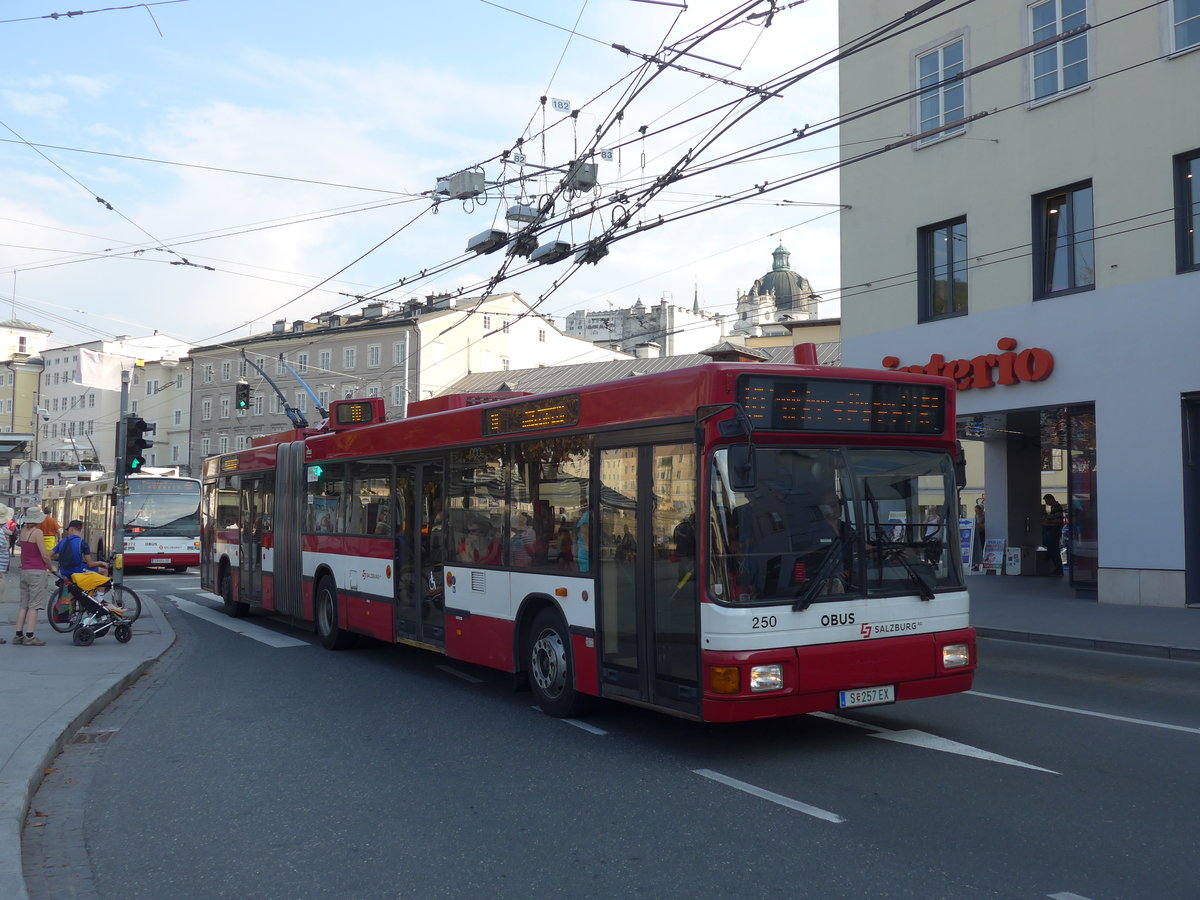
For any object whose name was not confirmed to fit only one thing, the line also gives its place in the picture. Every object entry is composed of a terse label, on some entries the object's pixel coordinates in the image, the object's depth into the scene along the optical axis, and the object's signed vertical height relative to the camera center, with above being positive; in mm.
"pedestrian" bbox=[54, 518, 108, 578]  14688 -560
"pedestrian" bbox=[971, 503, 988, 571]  26692 -612
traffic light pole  18688 +70
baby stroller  14062 -1303
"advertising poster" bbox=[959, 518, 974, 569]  26531 -560
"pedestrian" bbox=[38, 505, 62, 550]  15054 -289
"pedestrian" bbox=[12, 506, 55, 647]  13781 -803
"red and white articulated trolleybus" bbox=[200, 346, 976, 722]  7289 -209
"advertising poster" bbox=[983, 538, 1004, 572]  25109 -880
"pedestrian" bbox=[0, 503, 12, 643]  18805 -818
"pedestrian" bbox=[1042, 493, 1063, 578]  24922 -330
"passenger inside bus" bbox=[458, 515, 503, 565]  9984 -295
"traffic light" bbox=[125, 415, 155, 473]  18969 +1106
